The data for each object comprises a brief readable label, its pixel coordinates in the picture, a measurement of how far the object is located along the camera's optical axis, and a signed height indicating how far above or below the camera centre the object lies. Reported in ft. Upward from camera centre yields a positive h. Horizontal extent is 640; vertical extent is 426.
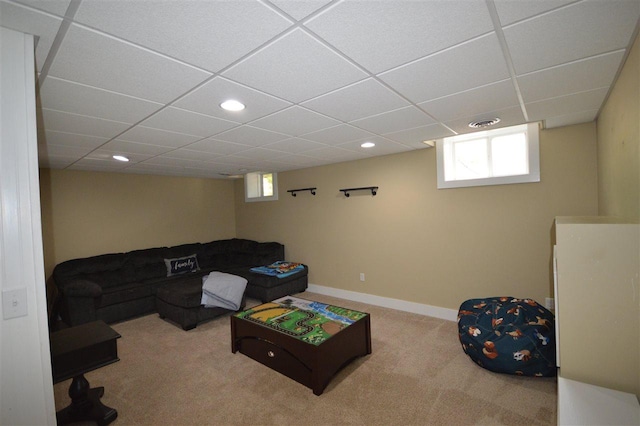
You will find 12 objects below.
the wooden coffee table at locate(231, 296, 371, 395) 7.82 -3.90
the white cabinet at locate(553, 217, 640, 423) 4.57 -1.82
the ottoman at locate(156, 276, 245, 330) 11.94 -3.96
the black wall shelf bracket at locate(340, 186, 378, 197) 13.92 +0.97
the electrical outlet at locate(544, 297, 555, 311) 9.96 -3.66
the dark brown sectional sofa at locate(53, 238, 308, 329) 12.00 -3.33
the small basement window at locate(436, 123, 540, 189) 10.17 +1.81
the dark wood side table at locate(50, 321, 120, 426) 6.07 -3.17
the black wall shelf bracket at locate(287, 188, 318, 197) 16.69 +1.24
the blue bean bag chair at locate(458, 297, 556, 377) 7.72 -3.92
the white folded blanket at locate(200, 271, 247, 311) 12.37 -3.45
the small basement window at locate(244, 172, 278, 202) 19.03 +1.86
